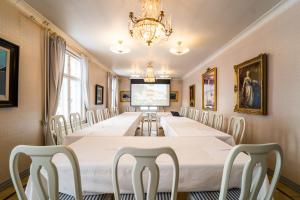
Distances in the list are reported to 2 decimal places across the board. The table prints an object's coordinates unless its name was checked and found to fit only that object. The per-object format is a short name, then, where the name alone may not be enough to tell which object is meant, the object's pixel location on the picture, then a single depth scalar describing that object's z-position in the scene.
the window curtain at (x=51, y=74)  2.30
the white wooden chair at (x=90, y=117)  3.10
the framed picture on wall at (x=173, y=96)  7.67
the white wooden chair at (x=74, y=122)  2.42
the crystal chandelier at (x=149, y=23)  1.33
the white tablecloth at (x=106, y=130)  1.76
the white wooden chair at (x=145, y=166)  0.66
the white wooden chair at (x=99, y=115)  3.43
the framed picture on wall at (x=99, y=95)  4.60
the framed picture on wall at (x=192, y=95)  5.76
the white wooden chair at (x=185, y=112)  5.71
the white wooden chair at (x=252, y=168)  0.72
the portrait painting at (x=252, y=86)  2.11
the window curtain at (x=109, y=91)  5.67
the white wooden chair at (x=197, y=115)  4.00
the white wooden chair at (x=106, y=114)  4.07
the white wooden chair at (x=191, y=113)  4.58
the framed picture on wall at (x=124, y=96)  7.58
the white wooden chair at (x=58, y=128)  1.79
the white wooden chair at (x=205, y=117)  3.38
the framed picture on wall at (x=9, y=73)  1.62
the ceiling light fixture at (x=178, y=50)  2.46
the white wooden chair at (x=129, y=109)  7.24
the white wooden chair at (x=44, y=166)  0.68
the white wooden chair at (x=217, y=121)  2.66
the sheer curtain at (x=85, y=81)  3.72
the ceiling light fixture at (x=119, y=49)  2.36
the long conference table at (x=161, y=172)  0.91
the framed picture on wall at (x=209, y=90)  3.83
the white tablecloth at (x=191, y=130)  1.75
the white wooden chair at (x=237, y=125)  1.88
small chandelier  4.03
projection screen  7.41
